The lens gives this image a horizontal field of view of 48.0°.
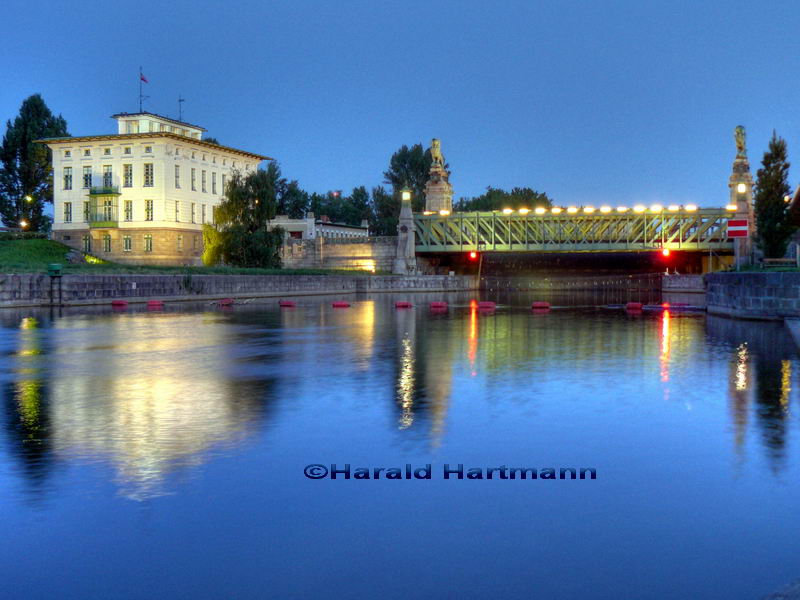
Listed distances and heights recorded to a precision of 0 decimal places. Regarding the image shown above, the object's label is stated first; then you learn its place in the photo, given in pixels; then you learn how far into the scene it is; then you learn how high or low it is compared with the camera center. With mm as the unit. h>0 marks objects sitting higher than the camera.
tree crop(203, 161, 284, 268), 78250 +3932
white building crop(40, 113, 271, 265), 91938 +8185
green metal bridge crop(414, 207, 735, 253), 100188 +5202
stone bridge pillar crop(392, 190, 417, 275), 105938 +3049
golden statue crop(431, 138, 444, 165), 112738 +15157
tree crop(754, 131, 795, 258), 74875 +5961
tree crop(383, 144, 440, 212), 141375 +16046
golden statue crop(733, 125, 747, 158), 96750 +14307
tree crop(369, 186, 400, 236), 143750 +9928
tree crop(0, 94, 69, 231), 102312 +12124
